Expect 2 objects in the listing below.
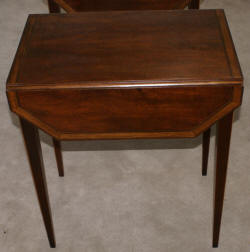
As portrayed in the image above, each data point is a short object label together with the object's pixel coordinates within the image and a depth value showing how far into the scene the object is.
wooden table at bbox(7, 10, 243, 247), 1.52
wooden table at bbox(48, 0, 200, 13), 2.23
